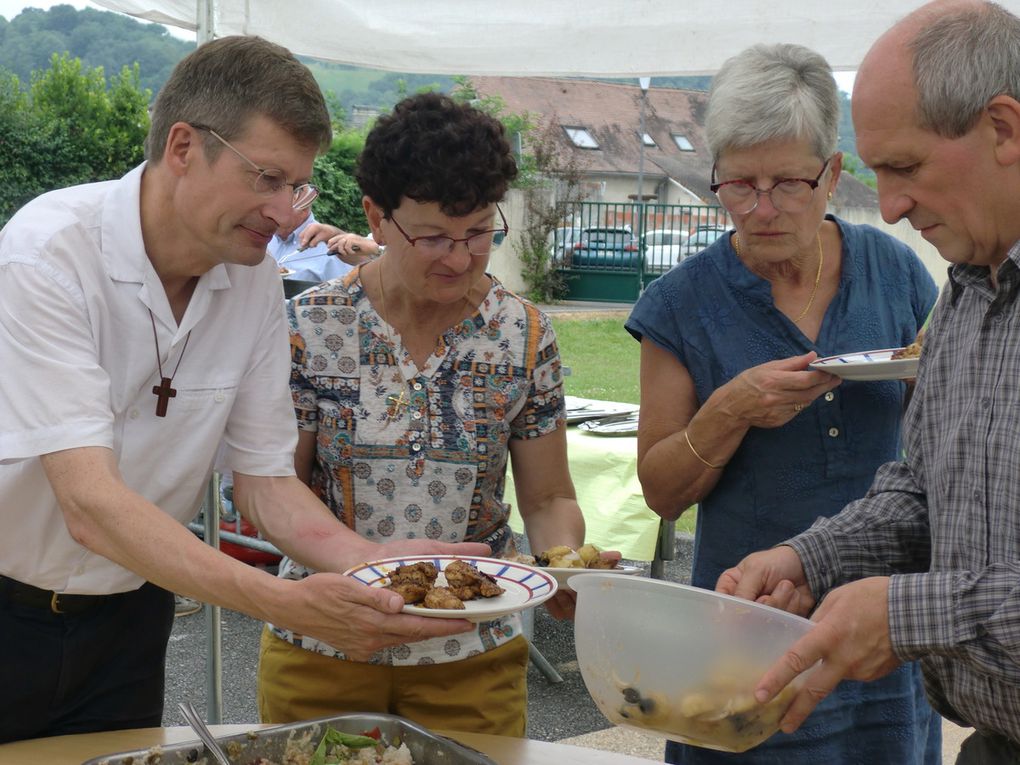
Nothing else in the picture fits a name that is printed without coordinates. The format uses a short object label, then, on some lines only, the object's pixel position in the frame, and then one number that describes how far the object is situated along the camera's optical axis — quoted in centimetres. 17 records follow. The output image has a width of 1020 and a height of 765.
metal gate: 2170
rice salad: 176
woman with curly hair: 224
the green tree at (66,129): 1625
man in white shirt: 182
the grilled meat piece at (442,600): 178
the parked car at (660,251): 2211
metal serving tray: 171
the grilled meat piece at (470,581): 189
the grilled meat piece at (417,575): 186
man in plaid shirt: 147
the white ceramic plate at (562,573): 198
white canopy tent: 330
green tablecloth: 436
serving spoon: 171
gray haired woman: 219
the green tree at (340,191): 1700
